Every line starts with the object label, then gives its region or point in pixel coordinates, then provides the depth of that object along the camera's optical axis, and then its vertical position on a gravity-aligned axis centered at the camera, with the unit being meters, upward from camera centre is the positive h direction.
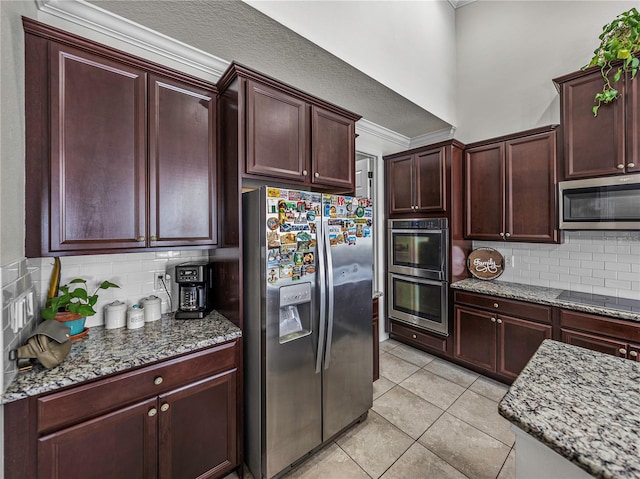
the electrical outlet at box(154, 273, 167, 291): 1.91 -0.27
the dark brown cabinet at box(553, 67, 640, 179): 2.02 +0.87
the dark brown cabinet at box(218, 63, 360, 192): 1.66 +0.75
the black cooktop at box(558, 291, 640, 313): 2.07 -0.52
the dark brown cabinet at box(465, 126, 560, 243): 2.52 +0.52
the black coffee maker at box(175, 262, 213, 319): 1.81 -0.33
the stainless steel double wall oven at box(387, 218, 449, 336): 2.99 -0.39
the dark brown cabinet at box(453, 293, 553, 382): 2.40 -0.91
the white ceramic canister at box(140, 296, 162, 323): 1.76 -0.43
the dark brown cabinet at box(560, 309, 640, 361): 1.92 -0.72
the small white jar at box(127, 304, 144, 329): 1.65 -0.46
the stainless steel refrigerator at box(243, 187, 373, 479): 1.57 -0.50
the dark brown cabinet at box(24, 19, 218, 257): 1.33 +0.51
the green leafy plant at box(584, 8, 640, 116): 1.95 +1.38
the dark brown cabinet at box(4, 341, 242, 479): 1.11 -0.86
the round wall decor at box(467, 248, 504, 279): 3.02 -0.27
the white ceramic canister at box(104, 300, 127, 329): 1.65 -0.45
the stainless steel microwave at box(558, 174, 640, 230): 2.04 +0.28
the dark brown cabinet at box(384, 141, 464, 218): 2.96 +0.71
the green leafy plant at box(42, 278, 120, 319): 1.39 -0.32
